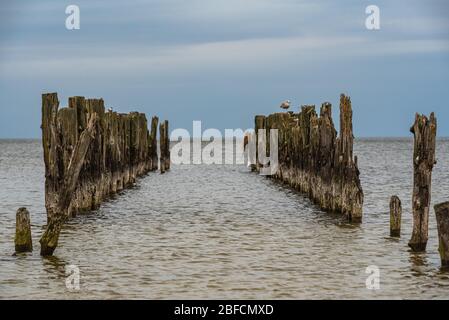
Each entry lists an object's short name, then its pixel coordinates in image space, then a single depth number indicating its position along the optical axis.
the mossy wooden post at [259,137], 36.24
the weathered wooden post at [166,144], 40.62
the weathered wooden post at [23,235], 13.33
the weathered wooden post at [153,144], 38.28
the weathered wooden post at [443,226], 11.75
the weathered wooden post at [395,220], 15.47
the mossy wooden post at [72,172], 14.64
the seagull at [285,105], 36.66
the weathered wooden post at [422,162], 12.95
